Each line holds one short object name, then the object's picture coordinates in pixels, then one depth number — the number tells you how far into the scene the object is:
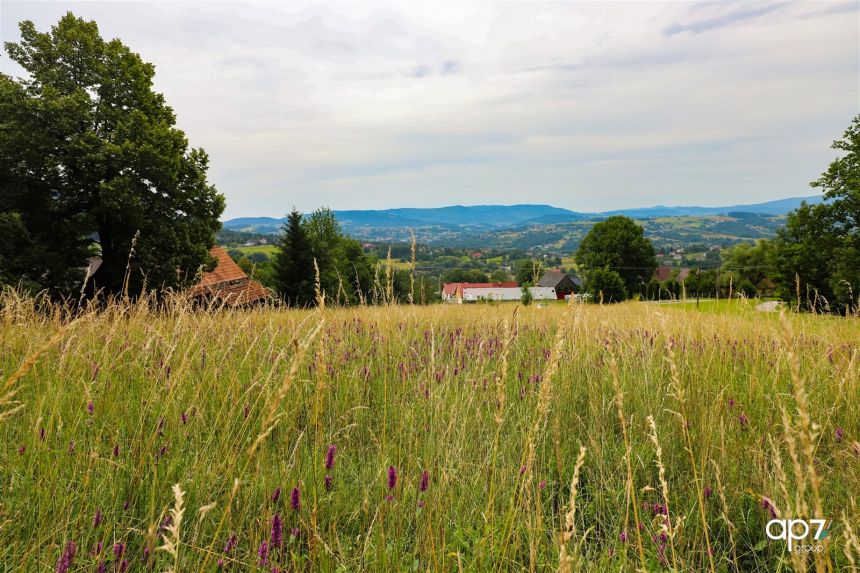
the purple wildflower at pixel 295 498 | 1.78
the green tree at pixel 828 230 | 31.03
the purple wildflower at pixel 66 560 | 1.43
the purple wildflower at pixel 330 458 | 1.80
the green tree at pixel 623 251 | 67.75
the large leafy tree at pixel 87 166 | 18.23
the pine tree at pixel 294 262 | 35.47
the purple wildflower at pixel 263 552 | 1.72
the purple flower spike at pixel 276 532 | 1.78
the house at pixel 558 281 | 98.87
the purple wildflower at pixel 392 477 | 1.97
